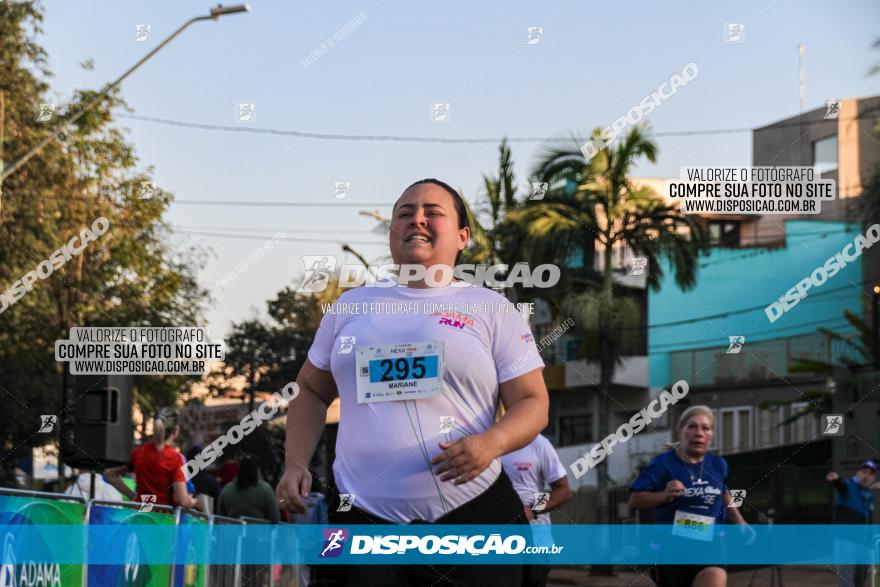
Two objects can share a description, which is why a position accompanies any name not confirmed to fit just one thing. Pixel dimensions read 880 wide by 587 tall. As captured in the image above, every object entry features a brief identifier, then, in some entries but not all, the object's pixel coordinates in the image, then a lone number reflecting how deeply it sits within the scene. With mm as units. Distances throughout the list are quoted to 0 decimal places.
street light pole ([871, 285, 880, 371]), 22105
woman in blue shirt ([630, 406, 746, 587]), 8539
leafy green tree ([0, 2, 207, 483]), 28672
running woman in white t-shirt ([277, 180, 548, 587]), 4332
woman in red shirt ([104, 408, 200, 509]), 10609
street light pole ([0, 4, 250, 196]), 16984
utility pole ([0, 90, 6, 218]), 25312
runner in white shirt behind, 9961
